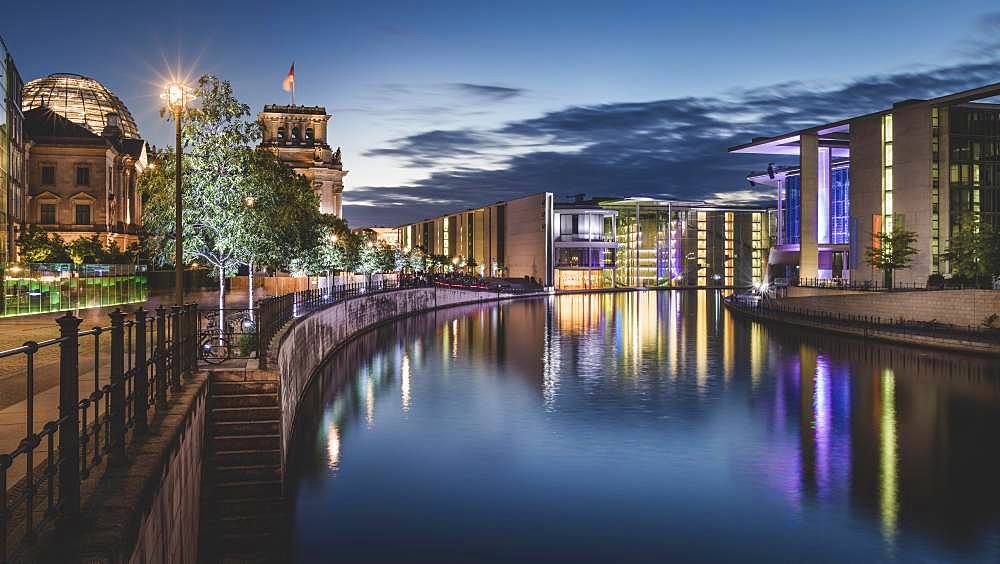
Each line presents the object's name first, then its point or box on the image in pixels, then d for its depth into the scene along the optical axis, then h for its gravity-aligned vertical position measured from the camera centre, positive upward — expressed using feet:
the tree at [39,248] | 218.79 +6.65
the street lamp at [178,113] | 72.49 +13.27
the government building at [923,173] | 257.75 +28.92
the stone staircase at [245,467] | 54.13 -12.29
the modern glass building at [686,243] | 549.95 +17.44
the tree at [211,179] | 100.83 +10.60
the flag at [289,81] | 267.59 +57.42
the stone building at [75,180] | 315.99 +33.60
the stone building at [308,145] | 396.98 +57.21
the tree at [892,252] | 248.13 +5.02
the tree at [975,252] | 194.34 +4.11
